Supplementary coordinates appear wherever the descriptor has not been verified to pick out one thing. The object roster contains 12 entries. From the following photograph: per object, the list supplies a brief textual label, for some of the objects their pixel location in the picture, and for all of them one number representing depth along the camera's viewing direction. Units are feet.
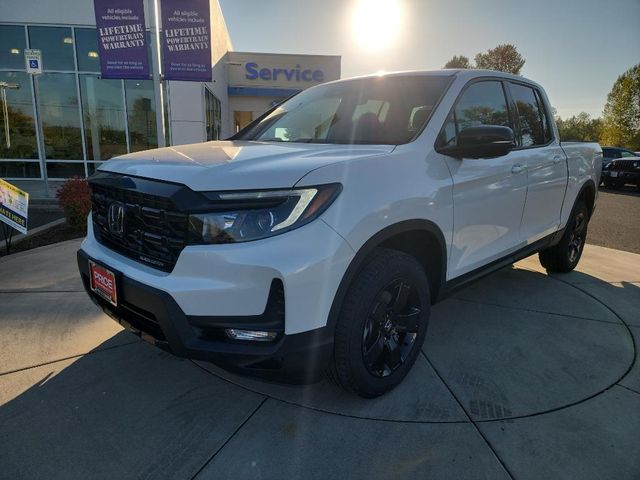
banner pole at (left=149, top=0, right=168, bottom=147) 39.45
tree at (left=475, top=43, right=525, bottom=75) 178.60
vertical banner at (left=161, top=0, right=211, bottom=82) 35.29
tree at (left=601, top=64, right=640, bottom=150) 145.79
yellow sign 15.98
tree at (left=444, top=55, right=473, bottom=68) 199.21
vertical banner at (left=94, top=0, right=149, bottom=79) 32.68
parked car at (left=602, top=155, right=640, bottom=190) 55.88
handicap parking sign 28.48
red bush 21.45
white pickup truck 6.17
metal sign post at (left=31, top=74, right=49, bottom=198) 38.99
